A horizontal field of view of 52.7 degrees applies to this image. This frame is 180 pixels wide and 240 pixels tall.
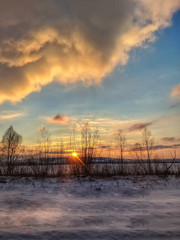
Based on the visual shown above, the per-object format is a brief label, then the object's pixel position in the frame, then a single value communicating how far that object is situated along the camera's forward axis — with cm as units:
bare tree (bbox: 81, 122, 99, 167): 807
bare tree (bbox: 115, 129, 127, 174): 838
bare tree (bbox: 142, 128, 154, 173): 851
